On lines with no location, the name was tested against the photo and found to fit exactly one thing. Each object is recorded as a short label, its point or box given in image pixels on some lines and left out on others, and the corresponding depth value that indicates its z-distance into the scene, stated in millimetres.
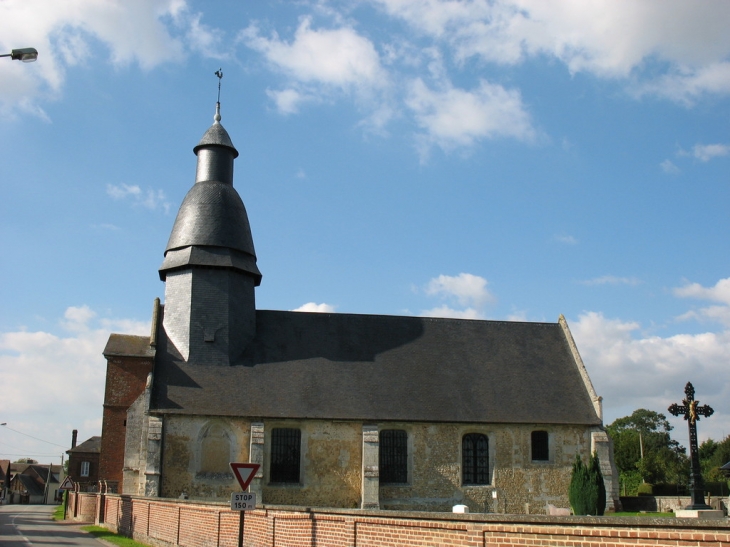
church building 23828
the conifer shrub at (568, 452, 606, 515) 23219
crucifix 21922
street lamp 11242
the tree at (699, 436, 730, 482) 63453
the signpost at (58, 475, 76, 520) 29444
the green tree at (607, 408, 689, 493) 50469
